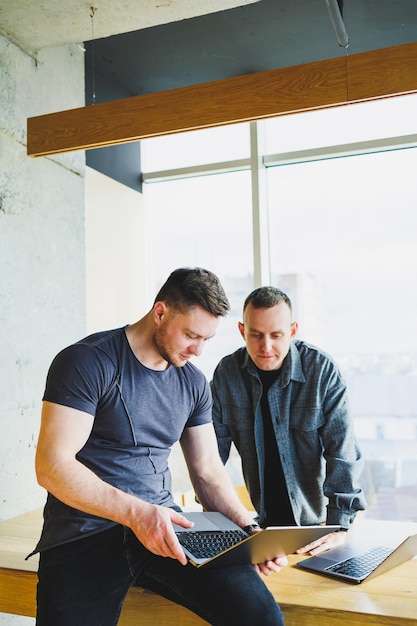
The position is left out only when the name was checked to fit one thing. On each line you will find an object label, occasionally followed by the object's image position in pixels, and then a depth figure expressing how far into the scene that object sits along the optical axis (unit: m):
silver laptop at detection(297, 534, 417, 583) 1.92
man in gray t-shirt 1.76
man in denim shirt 2.48
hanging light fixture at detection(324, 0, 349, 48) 2.97
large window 4.55
